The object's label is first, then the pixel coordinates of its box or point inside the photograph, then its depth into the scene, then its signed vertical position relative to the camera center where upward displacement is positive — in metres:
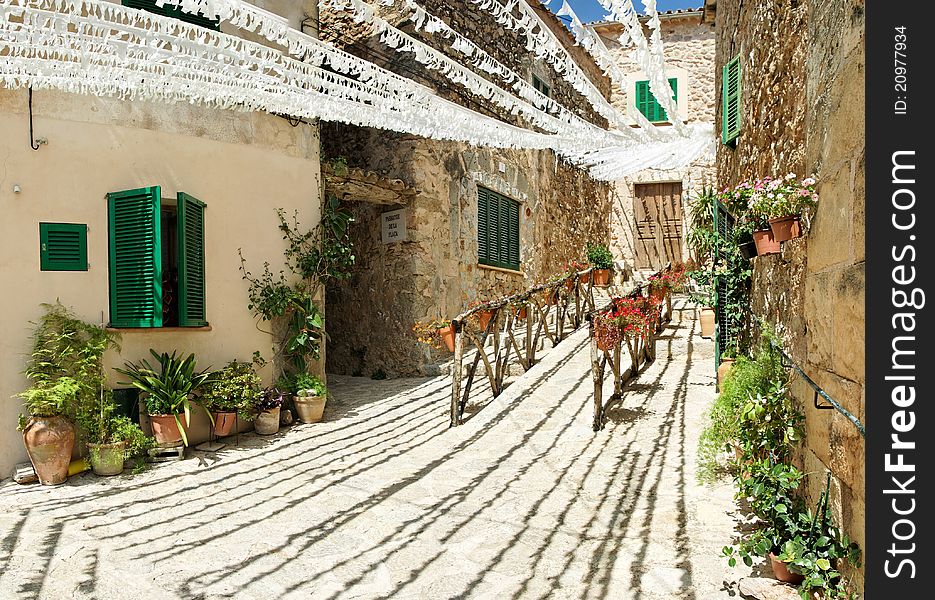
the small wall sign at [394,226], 8.61 +0.83
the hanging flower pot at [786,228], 2.86 +0.25
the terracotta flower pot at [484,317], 7.16 -0.33
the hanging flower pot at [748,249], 4.50 +0.25
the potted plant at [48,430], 4.89 -1.04
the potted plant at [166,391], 5.51 -0.86
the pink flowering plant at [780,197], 2.65 +0.37
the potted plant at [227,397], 5.93 -0.98
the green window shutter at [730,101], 5.47 +1.58
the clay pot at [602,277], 11.79 +0.16
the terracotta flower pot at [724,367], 5.46 -0.70
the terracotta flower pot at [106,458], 5.07 -1.30
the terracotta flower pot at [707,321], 8.52 -0.48
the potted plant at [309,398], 6.68 -1.12
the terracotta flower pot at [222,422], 5.95 -1.21
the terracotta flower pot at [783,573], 2.62 -1.17
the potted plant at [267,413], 6.30 -1.19
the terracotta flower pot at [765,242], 3.32 +0.22
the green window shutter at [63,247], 5.29 +0.37
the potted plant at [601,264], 11.80 +0.40
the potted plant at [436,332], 6.62 -0.47
